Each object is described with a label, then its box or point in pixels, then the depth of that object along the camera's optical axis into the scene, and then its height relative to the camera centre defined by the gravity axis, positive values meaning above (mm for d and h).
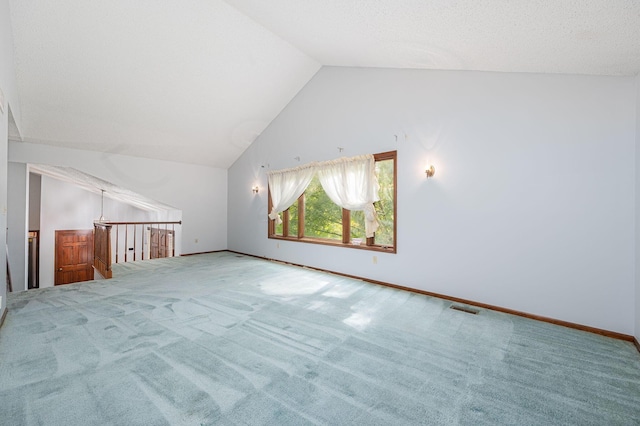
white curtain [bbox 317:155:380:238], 4297 +511
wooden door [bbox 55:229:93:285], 7809 -1193
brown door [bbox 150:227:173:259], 7279 -787
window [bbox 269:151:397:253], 4262 -84
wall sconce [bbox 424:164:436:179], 3678 +605
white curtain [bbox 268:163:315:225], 5328 +609
